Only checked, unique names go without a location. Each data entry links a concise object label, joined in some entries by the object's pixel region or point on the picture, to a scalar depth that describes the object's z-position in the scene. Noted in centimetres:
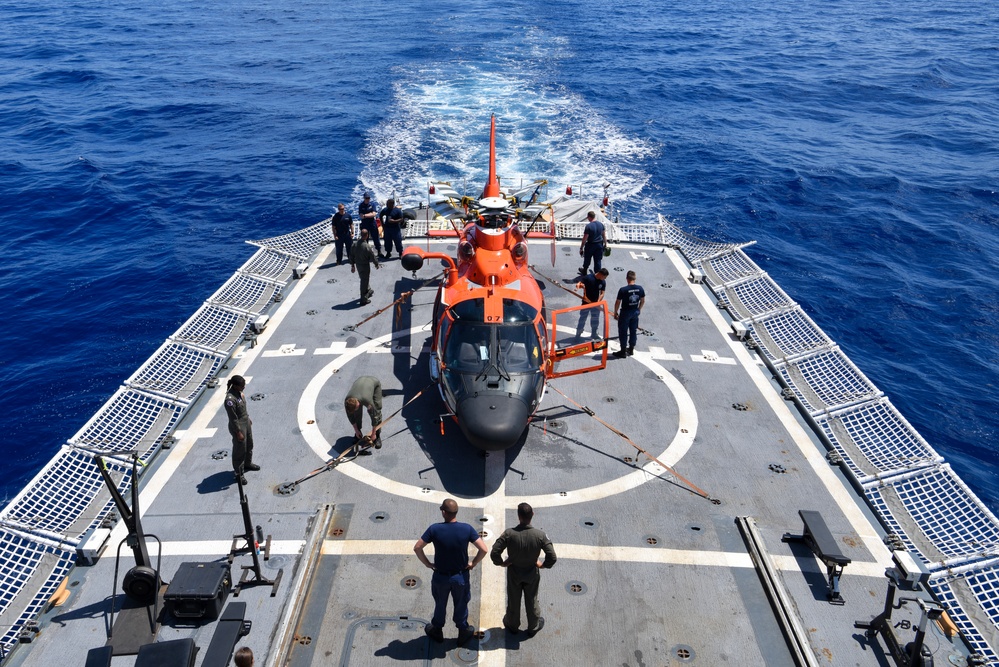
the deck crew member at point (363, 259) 1783
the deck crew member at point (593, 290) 1735
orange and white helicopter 1189
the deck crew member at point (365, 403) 1242
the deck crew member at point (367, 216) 1978
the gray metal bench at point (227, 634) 837
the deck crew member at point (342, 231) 1980
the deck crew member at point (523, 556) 823
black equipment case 925
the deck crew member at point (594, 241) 1895
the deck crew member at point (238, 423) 1133
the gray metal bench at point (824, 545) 993
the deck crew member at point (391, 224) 2059
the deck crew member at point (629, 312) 1573
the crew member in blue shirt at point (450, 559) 813
